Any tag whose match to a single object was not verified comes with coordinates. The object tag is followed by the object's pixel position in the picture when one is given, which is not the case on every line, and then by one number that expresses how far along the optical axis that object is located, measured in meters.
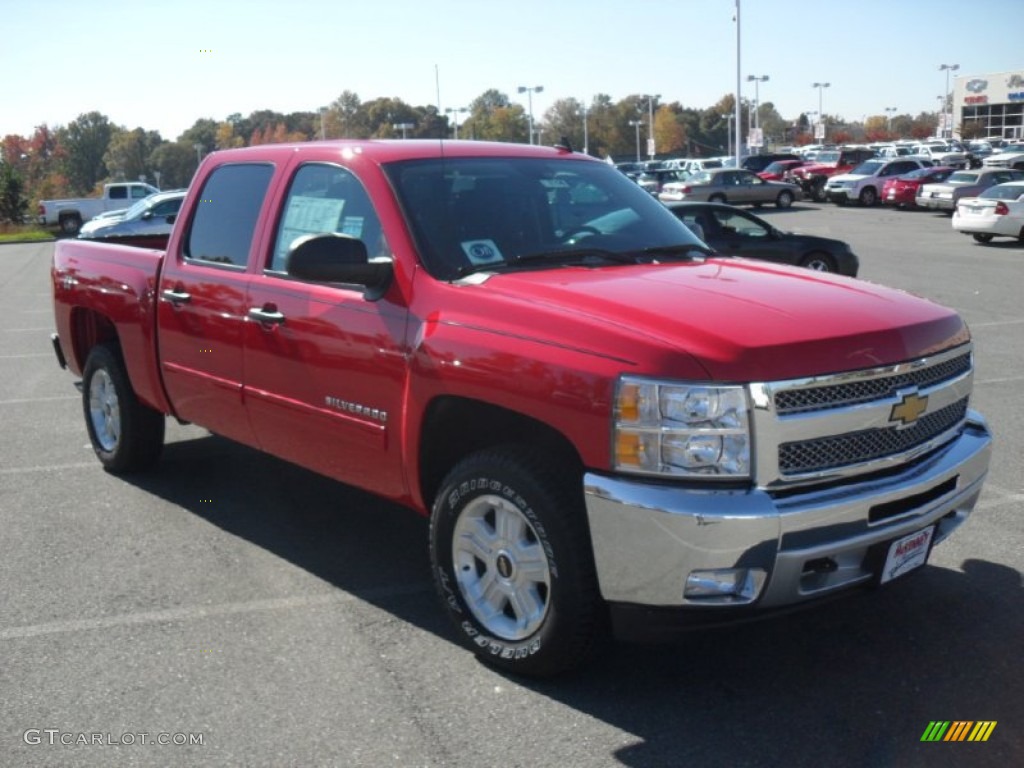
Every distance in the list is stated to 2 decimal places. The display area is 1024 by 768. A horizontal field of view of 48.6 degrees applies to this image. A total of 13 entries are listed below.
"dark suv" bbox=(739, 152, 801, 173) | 50.12
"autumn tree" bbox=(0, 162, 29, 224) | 49.84
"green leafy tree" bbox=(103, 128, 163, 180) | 108.75
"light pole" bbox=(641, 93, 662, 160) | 71.75
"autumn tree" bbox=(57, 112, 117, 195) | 115.56
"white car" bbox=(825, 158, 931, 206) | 40.88
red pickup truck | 3.57
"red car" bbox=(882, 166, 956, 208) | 38.53
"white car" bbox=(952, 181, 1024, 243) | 24.22
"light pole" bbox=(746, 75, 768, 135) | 81.04
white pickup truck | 43.69
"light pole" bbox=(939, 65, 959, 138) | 95.15
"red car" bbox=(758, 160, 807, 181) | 44.38
